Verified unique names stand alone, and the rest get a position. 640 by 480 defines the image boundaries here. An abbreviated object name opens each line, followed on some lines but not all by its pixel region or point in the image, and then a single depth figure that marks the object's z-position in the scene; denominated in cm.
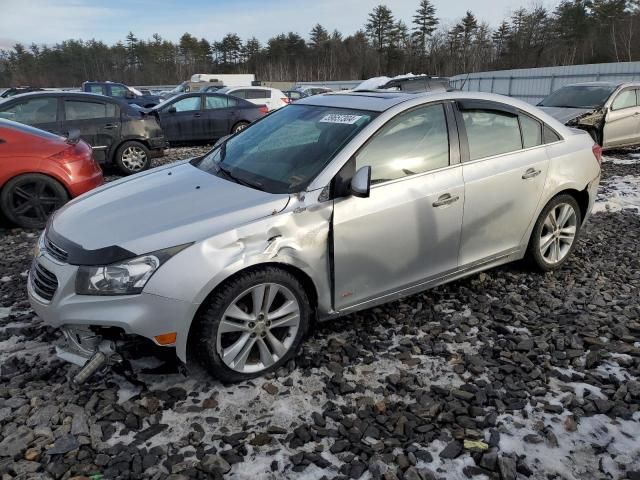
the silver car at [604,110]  998
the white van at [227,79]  3469
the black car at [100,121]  840
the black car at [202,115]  1234
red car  552
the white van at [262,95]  1744
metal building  2026
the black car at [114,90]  2058
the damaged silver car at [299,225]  261
